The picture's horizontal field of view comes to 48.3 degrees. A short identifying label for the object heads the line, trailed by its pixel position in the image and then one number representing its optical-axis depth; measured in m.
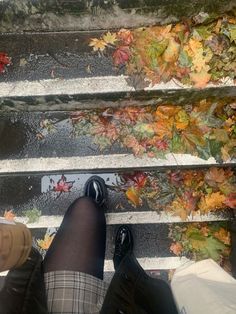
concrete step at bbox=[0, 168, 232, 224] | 2.20
